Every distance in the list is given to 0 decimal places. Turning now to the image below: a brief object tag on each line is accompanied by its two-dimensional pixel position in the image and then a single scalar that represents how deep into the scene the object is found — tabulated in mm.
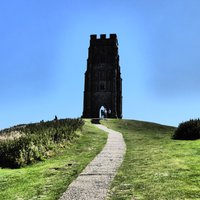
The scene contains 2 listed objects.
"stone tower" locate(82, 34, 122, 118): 48868
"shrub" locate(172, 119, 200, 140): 17918
